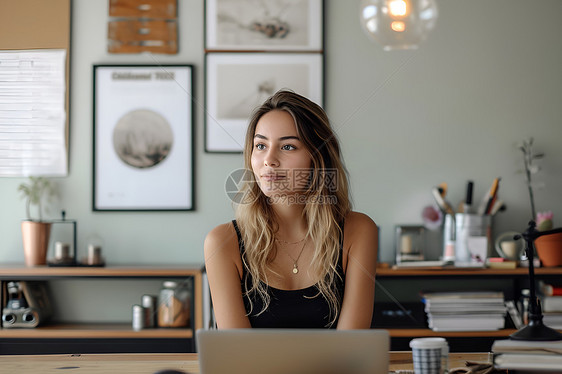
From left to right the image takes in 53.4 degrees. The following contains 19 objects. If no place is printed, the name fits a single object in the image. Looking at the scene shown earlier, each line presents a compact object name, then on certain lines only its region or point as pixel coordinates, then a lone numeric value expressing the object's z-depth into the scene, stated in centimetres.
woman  153
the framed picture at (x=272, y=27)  284
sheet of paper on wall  286
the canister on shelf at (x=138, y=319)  254
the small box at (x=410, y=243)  270
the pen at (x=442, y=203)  272
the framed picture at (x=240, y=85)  283
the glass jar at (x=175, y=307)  254
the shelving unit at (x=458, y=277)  244
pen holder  259
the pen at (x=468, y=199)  266
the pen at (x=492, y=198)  266
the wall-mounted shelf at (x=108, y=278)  245
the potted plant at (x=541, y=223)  249
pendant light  163
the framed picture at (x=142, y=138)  284
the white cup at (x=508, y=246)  262
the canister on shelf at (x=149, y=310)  258
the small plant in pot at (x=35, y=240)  262
